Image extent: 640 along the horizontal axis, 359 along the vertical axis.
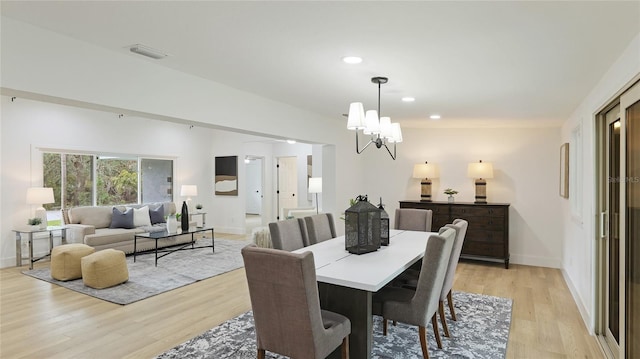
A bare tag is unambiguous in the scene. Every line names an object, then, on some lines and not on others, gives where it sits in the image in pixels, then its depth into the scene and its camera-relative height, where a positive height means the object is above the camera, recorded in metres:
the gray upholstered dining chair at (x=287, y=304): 1.93 -0.69
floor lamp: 6.37 -0.12
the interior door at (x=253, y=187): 12.73 -0.32
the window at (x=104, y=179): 6.45 -0.01
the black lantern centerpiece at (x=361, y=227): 2.96 -0.40
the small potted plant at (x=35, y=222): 5.55 -0.67
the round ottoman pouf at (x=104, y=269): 4.38 -1.10
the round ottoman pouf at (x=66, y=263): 4.70 -1.09
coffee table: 5.84 -1.09
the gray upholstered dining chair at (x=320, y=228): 3.78 -0.53
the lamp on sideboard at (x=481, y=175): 5.79 +0.04
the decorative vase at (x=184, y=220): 6.36 -0.73
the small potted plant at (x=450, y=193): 6.04 -0.26
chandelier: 2.97 +0.47
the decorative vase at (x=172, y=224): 6.13 -0.77
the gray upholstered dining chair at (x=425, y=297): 2.47 -0.84
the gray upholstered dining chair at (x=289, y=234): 3.31 -0.53
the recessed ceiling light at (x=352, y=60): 2.72 +0.90
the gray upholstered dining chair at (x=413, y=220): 4.44 -0.52
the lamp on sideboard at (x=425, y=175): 6.24 +0.04
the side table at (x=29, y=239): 5.44 -0.91
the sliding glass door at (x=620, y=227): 2.32 -0.36
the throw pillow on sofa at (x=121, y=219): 6.55 -0.73
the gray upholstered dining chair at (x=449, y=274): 2.98 -0.81
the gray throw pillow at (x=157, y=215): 7.20 -0.73
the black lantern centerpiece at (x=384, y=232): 3.34 -0.49
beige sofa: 5.88 -0.90
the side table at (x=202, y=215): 7.97 -0.83
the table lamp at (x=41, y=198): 5.61 -0.30
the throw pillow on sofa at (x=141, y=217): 6.80 -0.73
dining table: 2.26 -0.64
